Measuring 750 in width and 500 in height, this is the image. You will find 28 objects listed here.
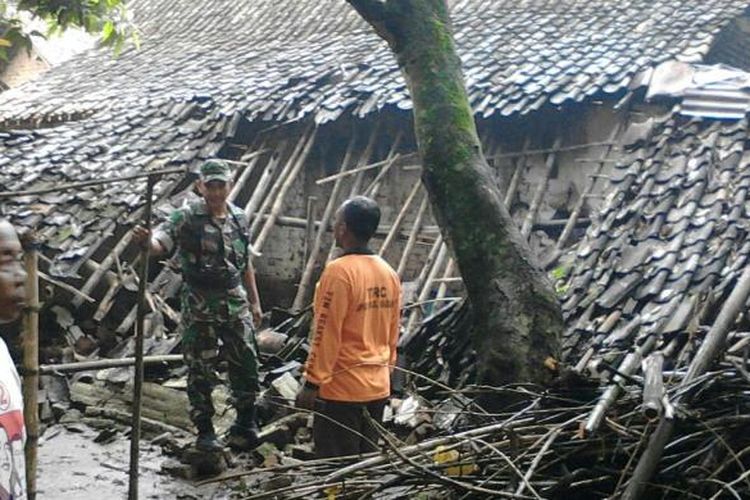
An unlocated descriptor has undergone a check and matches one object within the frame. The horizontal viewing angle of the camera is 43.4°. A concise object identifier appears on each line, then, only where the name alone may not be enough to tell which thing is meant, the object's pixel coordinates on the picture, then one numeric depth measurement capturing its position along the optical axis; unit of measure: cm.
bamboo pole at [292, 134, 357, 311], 898
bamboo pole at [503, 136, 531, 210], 841
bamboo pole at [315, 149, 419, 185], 912
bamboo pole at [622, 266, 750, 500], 286
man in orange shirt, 407
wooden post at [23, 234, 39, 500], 374
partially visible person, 215
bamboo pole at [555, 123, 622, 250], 770
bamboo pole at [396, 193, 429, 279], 847
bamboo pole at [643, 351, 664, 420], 283
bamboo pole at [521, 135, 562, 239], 809
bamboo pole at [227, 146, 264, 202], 954
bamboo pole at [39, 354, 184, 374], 413
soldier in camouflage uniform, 544
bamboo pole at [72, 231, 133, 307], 846
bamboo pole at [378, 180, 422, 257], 880
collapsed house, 641
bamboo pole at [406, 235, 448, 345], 763
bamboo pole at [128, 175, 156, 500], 397
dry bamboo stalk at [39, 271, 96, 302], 803
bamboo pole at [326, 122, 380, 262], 927
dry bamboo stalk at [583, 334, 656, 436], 299
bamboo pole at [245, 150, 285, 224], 940
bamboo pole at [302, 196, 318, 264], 951
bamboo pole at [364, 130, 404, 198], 902
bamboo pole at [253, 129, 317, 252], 923
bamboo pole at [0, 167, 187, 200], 361
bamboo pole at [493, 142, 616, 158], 819
